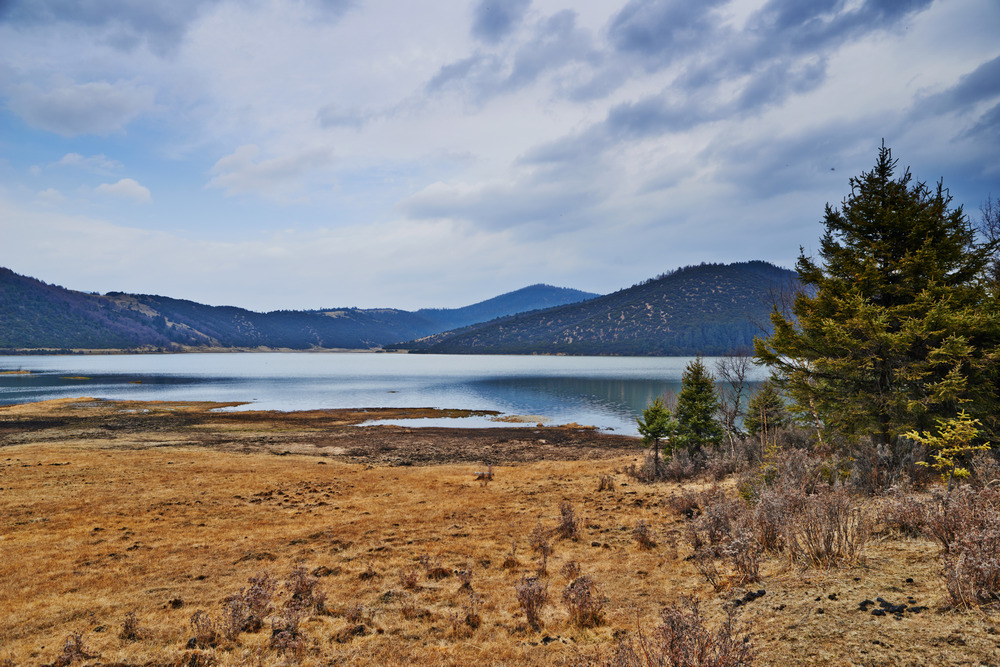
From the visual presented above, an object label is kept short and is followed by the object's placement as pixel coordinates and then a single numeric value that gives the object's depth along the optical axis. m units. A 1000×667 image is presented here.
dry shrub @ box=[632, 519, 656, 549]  10.77
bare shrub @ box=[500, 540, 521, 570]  10.46
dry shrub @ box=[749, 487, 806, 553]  8.21
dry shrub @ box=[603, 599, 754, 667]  4.66
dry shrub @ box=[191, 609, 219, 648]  7.22
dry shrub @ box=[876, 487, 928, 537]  7.69
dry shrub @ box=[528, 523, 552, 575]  10.32
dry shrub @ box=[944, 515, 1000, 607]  5.10
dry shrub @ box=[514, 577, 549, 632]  7.45
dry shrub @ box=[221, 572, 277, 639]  7.48
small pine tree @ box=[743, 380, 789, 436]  22.86
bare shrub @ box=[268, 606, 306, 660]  6.80
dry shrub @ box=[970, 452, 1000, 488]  8.96
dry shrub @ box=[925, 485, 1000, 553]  6.42
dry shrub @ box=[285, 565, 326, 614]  8.41
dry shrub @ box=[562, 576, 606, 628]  7.17
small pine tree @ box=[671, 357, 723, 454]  23.30
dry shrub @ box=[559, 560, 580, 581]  9.46
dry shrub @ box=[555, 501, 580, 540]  12.47
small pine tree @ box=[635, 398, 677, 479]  23.03
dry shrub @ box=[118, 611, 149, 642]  7.45
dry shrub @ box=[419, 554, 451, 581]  10.02
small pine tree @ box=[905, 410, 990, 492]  7.60
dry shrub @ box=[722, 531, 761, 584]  7.26
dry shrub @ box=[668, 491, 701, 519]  13.47
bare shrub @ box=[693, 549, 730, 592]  7.62
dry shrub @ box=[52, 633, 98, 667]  6.68
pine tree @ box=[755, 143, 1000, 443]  12.41
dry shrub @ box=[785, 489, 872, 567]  7.06
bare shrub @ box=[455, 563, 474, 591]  9.24
